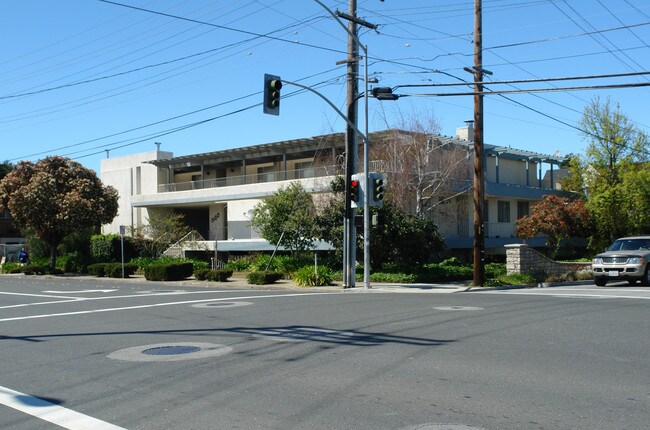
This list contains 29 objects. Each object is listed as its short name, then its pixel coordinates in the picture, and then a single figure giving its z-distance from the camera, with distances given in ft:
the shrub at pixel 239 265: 120.16
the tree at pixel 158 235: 137.69
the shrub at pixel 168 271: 104.27
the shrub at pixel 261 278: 90.98
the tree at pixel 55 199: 129.18
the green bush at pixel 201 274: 100.89
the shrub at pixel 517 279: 86.70
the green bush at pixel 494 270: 93.09
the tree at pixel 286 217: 103.76
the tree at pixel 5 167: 235.89
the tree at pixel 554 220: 117.60
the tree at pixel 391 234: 93.20
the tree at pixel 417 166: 103.96
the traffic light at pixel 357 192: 81.56
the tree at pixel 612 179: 120.67
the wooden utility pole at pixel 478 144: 80.33
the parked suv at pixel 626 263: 79.04
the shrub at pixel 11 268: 145.47
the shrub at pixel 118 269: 118.11
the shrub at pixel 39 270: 135.72
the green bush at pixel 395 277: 89.76
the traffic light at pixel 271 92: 63.67
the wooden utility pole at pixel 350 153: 81.97
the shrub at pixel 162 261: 119.69
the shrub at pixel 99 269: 122.44
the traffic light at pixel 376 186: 79.71
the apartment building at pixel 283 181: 109.70
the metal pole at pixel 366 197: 79.30
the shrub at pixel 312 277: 88.28
